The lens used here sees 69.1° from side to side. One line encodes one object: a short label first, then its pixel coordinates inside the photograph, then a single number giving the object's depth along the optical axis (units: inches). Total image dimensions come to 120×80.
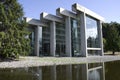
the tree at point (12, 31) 513.0
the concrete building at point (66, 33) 813.0
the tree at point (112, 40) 1137.6
